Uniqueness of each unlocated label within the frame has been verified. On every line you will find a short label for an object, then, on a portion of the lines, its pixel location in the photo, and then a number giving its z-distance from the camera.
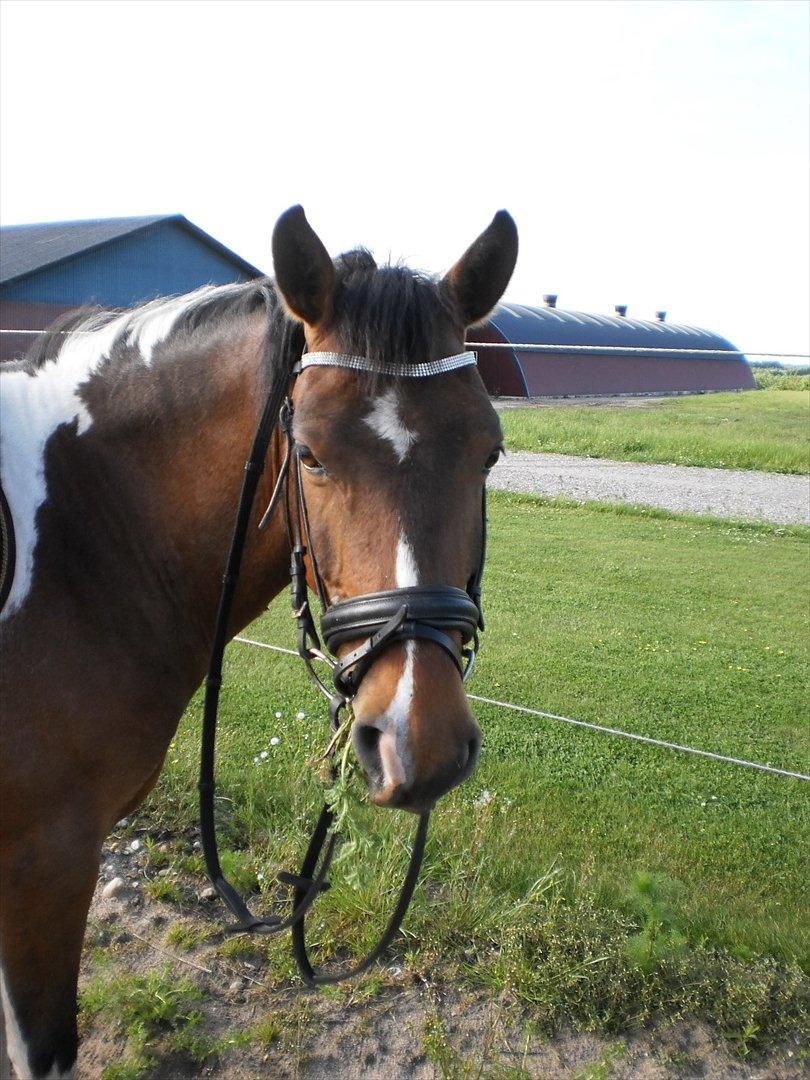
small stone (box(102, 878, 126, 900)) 3.61
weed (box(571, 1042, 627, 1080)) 2.70
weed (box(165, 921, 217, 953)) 3.34
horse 1.77
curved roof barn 24.99
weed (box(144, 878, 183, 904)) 3.59
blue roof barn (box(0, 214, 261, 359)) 23.62
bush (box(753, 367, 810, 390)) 20.52
